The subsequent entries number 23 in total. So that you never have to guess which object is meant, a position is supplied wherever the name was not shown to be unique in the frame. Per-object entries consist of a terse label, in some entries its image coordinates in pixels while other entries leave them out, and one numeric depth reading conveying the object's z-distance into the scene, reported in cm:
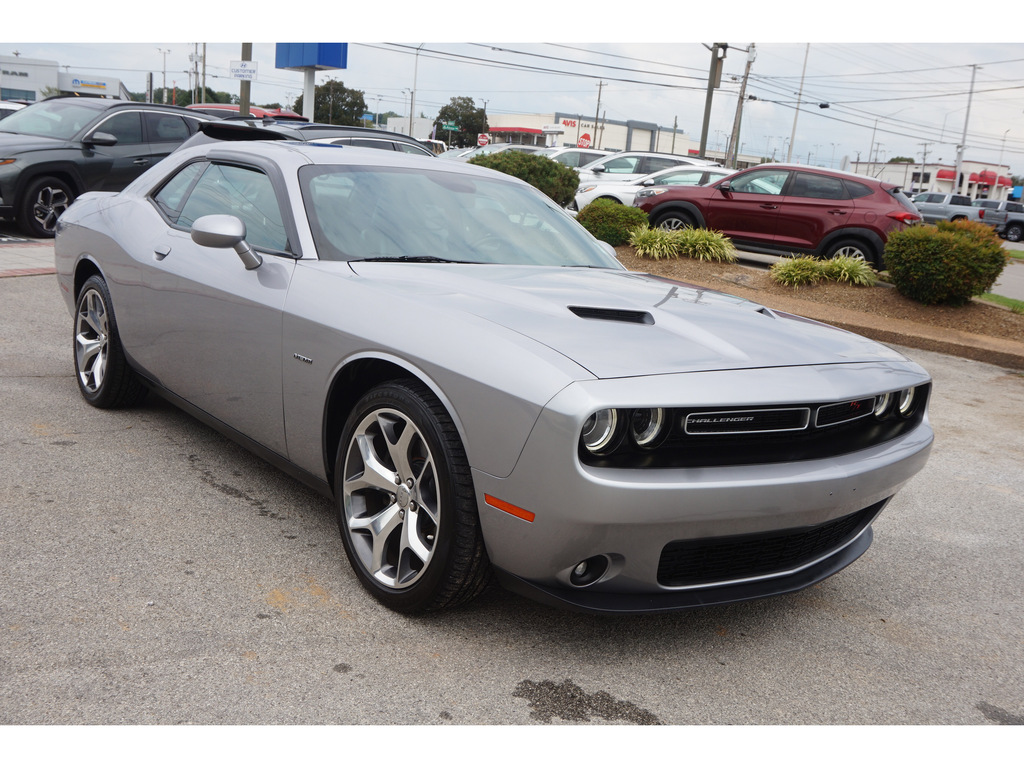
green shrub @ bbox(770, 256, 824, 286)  1126
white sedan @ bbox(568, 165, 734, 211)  1620
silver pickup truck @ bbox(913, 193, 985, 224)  3544
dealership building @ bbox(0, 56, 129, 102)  9350
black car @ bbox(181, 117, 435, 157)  953
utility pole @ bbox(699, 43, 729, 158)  3028
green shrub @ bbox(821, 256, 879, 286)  1114
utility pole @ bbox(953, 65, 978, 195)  6756
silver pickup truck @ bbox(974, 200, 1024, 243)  3734
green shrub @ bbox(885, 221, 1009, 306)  1002
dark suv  1112
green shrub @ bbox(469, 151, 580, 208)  1428
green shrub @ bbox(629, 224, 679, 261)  1216
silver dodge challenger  239
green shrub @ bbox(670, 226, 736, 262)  1223
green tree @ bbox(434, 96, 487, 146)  8912
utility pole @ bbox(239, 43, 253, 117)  2139
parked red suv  1183
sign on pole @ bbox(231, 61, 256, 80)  2099
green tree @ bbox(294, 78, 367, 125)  7688
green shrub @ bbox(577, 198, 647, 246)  1271
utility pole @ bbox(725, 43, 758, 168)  3882
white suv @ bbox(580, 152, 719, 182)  1928
